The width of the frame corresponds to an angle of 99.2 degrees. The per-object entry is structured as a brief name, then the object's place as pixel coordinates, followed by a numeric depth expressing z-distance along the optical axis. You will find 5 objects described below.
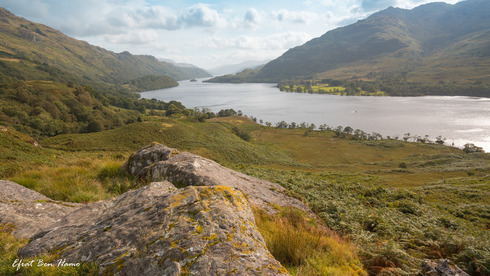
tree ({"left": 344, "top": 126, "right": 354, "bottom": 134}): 118.66
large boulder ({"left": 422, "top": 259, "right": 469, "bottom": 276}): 4.84
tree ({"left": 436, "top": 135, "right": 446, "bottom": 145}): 95.38
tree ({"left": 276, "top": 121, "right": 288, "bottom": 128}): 130.75
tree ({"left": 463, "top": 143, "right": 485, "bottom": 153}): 76.20
